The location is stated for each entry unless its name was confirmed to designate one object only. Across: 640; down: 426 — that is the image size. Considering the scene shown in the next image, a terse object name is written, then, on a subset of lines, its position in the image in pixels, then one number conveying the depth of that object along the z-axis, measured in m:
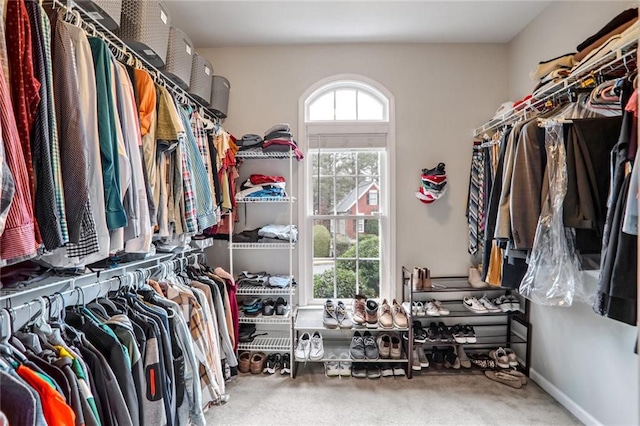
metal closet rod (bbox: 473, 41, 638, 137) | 1.28
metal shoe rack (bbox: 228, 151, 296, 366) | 2.40
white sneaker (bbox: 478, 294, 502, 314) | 2.41
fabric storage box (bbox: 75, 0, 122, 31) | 1.21
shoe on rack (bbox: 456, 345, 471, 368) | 2.41
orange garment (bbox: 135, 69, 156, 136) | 1.30
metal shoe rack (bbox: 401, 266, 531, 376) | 2.50
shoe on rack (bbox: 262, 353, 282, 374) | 2.39
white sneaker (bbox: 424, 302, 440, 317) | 2.37
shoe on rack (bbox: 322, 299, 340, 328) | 2.31
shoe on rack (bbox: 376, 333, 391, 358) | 2.32
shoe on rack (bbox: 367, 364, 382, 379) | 2.30
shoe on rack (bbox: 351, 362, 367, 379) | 2.31
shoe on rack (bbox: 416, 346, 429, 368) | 2.34
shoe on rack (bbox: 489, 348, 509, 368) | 2.35
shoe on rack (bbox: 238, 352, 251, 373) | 2.40
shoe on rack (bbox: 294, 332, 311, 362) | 2.28
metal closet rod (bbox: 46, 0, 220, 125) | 1.15
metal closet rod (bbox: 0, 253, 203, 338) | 1.04
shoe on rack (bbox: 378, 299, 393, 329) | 2.29
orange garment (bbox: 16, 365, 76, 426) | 0.87
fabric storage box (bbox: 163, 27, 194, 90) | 1.85
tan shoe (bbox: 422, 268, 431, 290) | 2.46
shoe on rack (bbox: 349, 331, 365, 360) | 2.32
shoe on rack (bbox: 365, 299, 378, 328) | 2.31
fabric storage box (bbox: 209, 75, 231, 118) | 2.50
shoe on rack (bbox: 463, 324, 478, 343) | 2.36
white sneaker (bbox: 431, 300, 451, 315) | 2.39
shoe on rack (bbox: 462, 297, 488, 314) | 2.40
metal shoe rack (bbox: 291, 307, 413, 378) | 2.31
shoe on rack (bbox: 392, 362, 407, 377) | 2.31
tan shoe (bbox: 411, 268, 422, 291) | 2.44
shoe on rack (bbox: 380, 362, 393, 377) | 2.32
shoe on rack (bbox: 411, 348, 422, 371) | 2.33
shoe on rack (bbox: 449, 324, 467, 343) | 2.36
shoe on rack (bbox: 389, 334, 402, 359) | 2.31
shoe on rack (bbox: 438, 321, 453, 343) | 2.38
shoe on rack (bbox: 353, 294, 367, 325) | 2.32
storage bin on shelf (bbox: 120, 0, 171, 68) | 1.50
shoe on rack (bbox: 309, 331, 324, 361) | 2.29
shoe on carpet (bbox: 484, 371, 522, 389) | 2.19
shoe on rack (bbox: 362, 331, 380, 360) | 2.31
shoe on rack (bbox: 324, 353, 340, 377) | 2.33
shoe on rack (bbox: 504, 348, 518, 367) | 2.35
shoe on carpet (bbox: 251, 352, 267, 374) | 2.38
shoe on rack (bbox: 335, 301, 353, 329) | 2.32
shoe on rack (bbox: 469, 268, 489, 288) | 2.49
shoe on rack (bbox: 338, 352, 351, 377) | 2.33
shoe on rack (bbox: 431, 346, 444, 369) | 2.43
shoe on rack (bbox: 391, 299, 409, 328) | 2.31
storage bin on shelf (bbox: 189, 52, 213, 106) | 2.19
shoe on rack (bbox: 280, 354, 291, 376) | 2.38
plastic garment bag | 1.45
